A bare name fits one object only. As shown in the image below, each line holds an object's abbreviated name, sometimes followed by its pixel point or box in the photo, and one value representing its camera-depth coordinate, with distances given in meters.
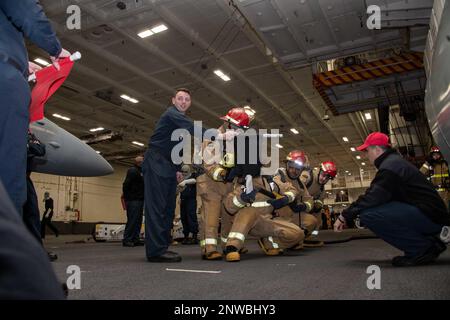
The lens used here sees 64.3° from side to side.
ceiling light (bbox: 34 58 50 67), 10.14
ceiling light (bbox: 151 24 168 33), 8.47
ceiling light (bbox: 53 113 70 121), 14.33
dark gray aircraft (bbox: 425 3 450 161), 2.11
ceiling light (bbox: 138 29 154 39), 8.67
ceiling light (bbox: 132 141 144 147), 19.08
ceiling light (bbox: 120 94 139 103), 12.76
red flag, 1.98
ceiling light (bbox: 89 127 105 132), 16.62
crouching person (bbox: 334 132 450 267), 2.61
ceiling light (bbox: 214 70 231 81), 11.02
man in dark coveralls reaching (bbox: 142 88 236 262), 3.23
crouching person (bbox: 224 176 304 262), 3.38
